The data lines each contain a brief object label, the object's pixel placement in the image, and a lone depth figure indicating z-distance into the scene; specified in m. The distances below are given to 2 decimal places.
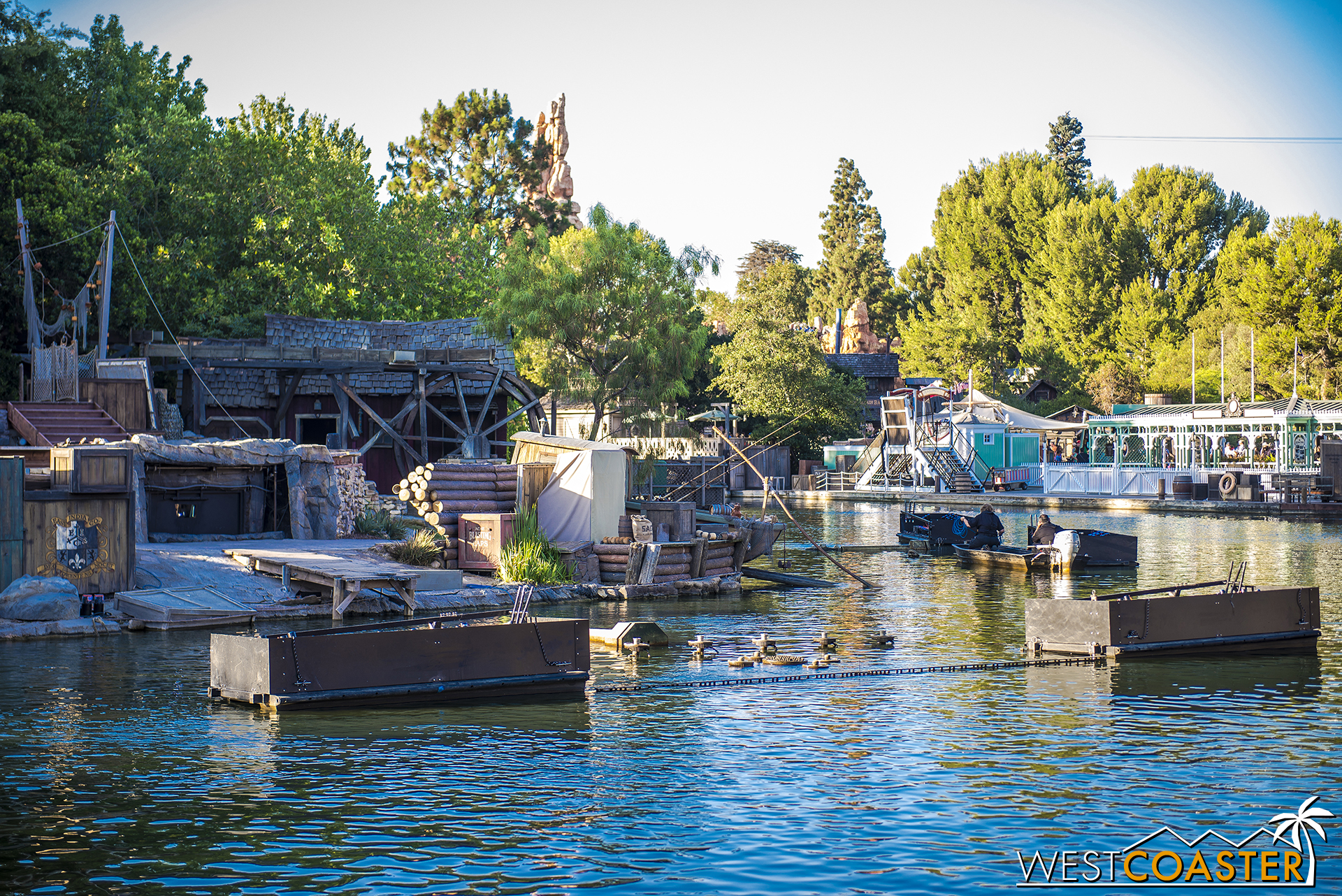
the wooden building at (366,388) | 36.28
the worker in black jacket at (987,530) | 33.59
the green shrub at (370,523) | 29.03
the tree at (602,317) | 50.44
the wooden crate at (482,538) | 26.16
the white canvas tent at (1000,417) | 66.38
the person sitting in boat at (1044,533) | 31.81
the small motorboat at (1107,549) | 30.75
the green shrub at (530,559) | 25.61
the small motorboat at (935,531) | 36.03
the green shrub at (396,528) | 29.20
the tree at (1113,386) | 78.69
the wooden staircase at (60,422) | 28.34
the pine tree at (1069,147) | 105.50
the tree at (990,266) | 90.06
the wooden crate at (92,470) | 21.05
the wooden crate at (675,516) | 27.38
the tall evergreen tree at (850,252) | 116.31
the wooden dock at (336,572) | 21.94
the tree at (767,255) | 138.62
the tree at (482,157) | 77.25
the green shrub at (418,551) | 25.61
